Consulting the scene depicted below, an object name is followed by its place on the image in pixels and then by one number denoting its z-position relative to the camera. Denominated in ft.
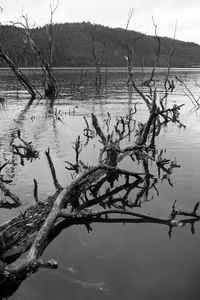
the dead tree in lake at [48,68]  119.55
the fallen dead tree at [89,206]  20.15
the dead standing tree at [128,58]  62.72
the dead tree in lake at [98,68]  150.99
